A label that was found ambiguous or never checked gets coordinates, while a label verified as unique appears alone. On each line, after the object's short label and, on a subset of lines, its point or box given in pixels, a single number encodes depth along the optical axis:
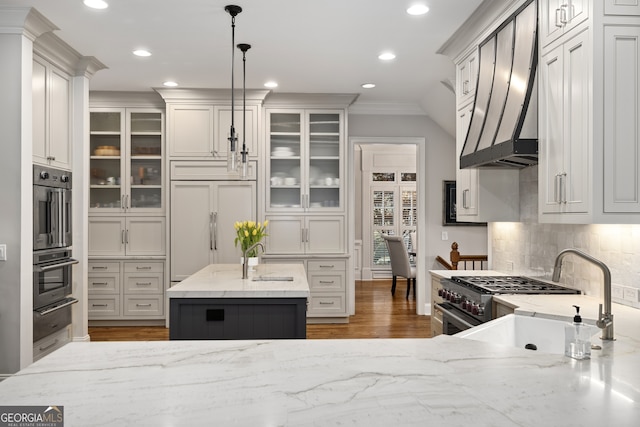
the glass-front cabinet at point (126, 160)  5.93
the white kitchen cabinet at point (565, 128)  2.34
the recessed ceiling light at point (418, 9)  3.39
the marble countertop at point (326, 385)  1.09
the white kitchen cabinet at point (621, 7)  2.29
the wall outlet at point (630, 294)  2.55
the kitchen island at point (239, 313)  3.09
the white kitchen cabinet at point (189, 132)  5.81
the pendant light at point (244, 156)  3.94
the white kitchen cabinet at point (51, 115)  3.94
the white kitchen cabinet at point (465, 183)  3.77
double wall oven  3.79
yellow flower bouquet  3.89
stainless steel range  2.96
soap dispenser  1.55
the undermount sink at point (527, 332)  2.31
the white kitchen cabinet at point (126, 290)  5.85
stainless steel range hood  2.78
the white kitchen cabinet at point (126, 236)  5.90
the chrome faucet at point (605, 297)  1.75
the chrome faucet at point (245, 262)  3.68
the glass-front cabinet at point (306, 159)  6.03
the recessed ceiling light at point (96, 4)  3.32
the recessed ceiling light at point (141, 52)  4.36
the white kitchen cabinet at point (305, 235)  5.98
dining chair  7.48
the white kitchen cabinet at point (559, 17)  2.39
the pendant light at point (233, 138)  3.41
